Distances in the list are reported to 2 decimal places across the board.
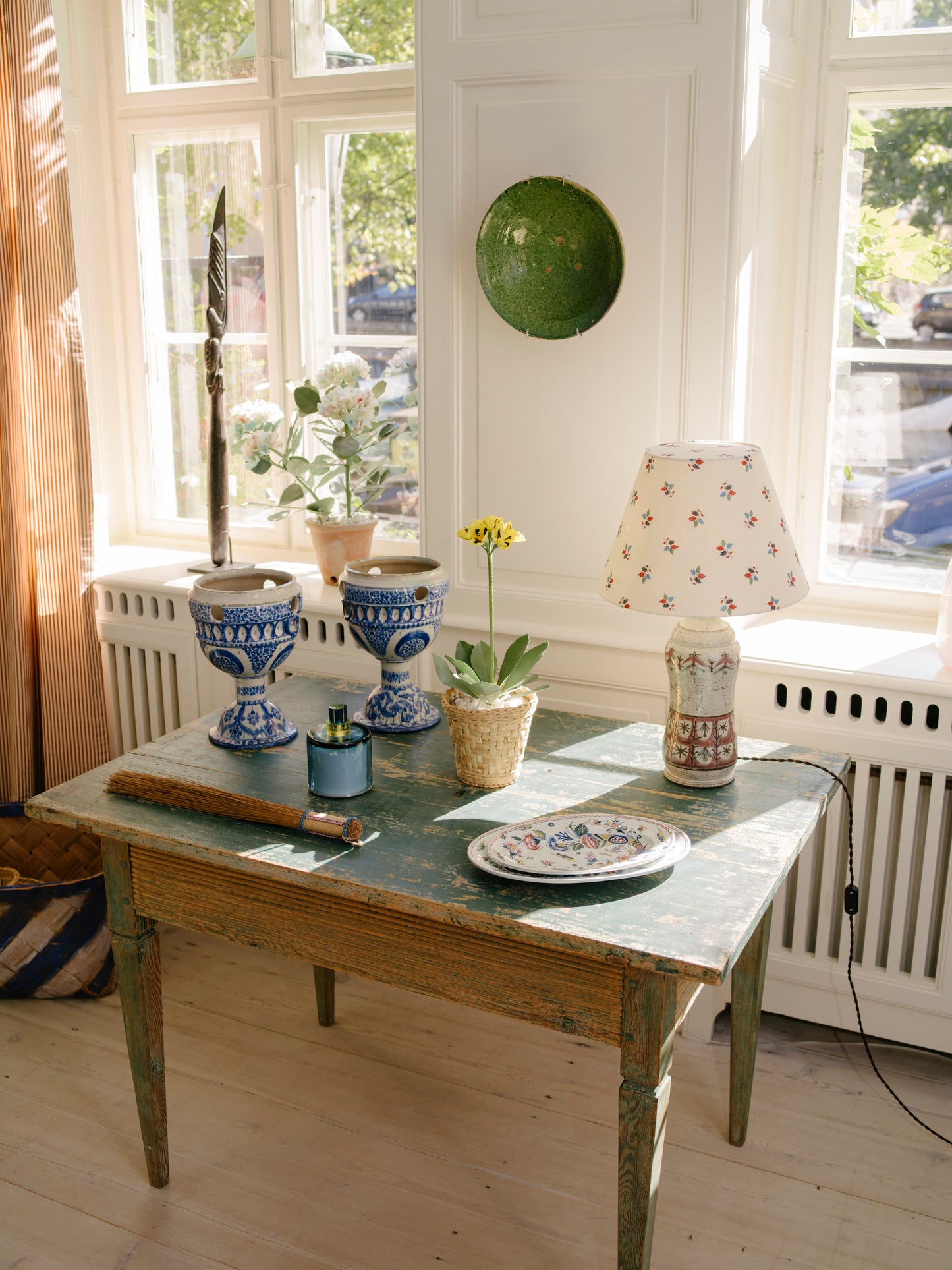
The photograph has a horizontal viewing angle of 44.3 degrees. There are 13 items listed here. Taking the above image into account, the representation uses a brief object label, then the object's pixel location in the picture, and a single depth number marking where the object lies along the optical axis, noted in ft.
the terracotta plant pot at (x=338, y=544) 8.57
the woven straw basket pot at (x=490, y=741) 5.77
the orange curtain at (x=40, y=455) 8.18
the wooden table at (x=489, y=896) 4.72
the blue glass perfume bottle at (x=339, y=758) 5.76
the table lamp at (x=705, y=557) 5.55
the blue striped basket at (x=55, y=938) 7.97
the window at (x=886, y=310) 7.25
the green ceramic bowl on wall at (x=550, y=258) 6.98
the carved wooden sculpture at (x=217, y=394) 8.18
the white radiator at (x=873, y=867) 6.99
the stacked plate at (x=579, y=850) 4.96
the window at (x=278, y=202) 8.86
